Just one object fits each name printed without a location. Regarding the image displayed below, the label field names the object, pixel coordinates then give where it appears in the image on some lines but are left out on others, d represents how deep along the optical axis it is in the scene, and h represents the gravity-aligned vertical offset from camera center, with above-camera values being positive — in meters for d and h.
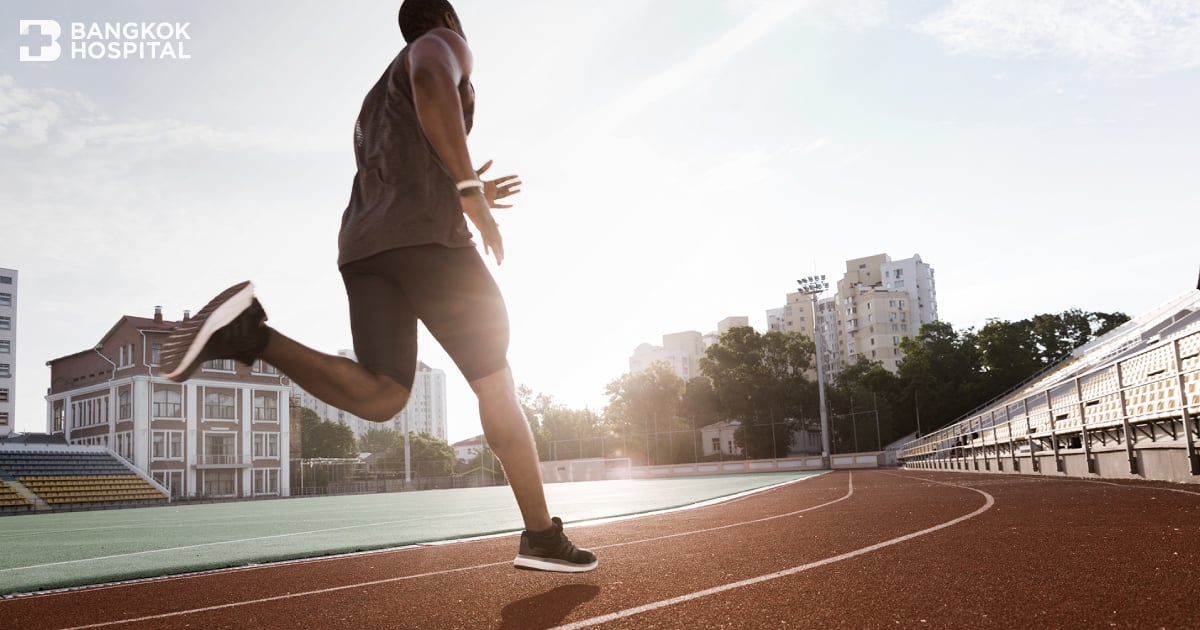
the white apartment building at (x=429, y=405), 175.12 +6.38
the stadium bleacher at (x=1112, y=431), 7.82 -0.47
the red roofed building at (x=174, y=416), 39.12 +1.64
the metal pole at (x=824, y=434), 39.56 -1.11
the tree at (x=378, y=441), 116.38 -0.60
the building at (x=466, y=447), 138.43 -2.74
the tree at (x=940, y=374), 59.16 +2.37
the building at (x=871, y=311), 100.06 +13.56
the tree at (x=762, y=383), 50.19 +2.24
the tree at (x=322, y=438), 77.88 +0.13
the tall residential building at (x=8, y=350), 53.66 +7.30
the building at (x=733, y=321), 131.00 +15.76
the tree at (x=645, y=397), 57.84 +1.79
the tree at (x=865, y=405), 48.62 +0.34
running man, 2.37 +0.51
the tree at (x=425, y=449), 86.19 -1.70
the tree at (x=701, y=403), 58.56 +1.12
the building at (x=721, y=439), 50.74 -1.42
